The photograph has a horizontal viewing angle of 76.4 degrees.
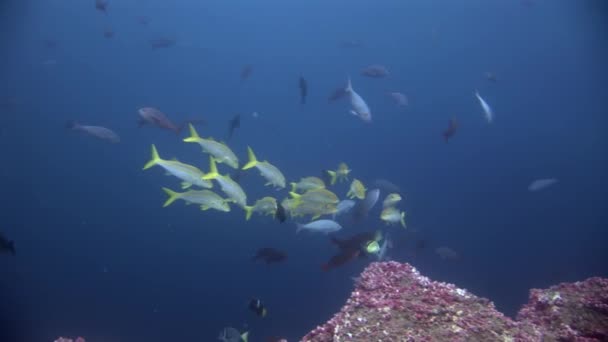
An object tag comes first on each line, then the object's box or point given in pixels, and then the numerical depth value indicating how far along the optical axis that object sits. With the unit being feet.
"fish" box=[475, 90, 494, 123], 29.43
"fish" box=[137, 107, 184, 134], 28.60
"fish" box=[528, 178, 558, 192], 45.45
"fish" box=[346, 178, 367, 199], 27.07
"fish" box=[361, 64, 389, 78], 41.22
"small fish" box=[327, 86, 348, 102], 33.49
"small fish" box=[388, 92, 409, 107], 43.74
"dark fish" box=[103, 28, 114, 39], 59.77
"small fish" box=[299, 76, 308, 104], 30.13
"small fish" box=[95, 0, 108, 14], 40.32
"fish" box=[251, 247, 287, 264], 25.52
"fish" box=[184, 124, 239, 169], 22.91
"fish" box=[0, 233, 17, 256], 22.59
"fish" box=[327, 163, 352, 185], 28.07
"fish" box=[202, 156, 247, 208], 21.62
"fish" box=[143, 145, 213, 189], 20.75
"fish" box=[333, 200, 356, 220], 27.99
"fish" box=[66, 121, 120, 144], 36.11
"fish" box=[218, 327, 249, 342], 20.67
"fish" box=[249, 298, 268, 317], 20.62
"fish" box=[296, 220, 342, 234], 25.55
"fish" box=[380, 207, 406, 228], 26.32
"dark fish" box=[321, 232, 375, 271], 17.49
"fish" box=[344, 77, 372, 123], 30.58
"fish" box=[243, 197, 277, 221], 24.55
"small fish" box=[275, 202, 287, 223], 19.24
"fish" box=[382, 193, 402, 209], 27.40
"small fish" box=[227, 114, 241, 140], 31.41
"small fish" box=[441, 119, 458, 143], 30.66
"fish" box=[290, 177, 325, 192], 26.94
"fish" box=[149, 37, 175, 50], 54.90
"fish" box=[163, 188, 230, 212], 21.90
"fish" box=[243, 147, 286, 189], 23.98
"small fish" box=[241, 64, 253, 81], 48.93
